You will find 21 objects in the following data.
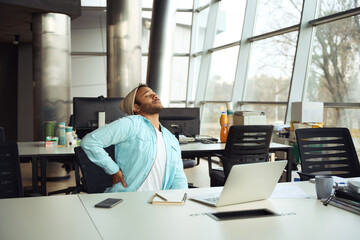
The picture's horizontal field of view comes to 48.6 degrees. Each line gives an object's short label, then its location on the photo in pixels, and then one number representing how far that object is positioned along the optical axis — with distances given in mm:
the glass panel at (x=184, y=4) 9438
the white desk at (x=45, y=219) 1425
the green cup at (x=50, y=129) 4372
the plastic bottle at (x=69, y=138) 3910
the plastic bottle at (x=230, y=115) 4617
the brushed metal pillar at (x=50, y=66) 6137
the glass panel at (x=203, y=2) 8906
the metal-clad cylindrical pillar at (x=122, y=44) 7234
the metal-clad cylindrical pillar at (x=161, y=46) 8164
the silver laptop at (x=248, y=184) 1678
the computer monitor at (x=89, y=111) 3889
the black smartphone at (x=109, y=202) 1739
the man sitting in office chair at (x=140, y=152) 2336
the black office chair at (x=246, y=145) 3736
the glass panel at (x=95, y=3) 9125
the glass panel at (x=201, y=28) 9125
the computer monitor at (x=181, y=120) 4312
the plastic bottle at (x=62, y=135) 4016
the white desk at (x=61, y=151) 3469
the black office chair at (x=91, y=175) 2469
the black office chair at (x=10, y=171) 2268
